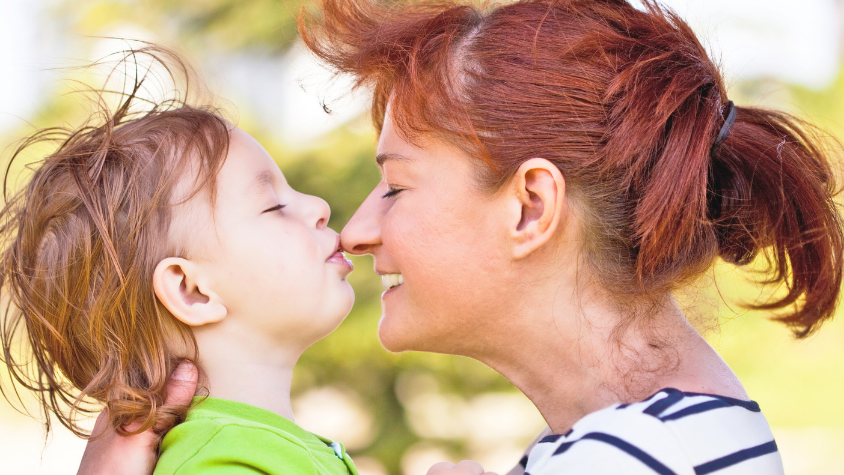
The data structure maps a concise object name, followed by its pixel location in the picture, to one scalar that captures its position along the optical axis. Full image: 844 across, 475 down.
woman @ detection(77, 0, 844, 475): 1.06
